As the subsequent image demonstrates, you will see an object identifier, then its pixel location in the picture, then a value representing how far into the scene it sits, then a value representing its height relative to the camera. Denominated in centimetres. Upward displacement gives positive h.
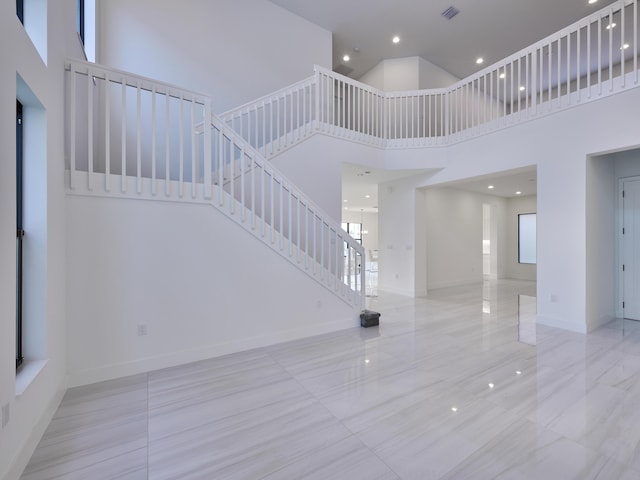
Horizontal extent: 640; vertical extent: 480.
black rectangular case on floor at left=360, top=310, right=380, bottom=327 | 411 -116
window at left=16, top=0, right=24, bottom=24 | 193 +157
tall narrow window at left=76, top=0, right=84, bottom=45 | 373 +299
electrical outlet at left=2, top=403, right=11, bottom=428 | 141 -87
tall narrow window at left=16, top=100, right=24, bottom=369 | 187 +10
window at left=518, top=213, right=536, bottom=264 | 874 -3
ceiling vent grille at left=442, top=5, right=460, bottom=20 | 558 +446
